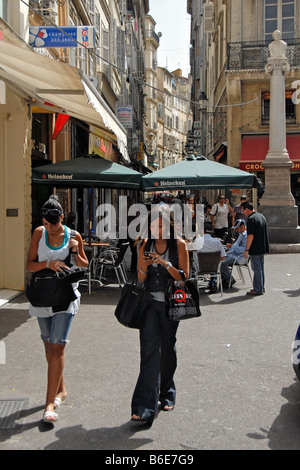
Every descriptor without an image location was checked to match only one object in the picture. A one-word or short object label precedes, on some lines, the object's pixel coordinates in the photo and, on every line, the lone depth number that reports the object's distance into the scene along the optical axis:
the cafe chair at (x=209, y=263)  9.64
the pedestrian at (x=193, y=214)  13.99
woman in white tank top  4.28
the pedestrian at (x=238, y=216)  17.08
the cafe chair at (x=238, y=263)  10.64
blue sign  10.82
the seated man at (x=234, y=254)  10.61
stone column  16.88
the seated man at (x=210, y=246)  9.86
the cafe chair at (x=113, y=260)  10.47
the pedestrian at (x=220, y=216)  15.13
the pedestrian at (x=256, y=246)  9.82
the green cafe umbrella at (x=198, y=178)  10.96
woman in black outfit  4.16
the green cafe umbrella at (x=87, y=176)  10.12
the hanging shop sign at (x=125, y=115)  28.52
